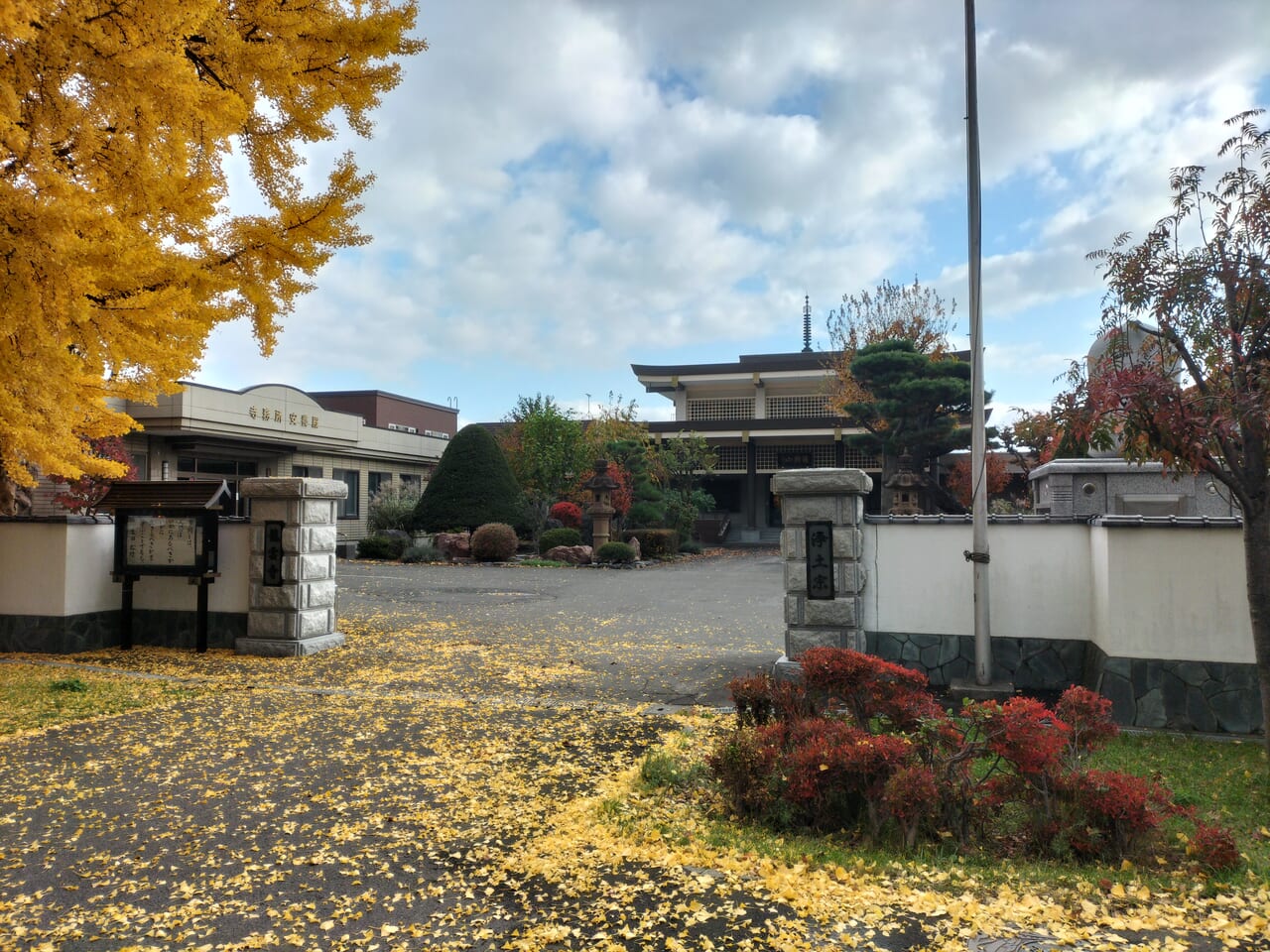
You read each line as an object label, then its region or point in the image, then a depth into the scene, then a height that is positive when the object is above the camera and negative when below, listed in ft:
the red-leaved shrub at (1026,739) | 12.62 -3.32
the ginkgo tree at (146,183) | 15.64 +7.63
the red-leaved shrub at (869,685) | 15.16 -3.02
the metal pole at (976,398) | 22.65 +3.59
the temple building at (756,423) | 107.45 +13.20
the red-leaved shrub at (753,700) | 17.21 -3.66
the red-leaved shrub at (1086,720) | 14.35 -3.39
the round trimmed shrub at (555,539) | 80.38 -1.43
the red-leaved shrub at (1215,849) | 11.60 -4.58
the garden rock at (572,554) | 75.72 -2.80
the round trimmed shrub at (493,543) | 75.15 -1.71
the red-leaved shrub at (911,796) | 12.46 -4.10
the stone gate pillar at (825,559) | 24.12 -1.00
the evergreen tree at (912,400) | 79.05 +12.29
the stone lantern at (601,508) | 78.84 +1.64
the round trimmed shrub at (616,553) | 73.89 -2.55
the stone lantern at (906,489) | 76.33 +3.47
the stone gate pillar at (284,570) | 29.71 -1.68
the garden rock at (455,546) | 78.48 -2.08
